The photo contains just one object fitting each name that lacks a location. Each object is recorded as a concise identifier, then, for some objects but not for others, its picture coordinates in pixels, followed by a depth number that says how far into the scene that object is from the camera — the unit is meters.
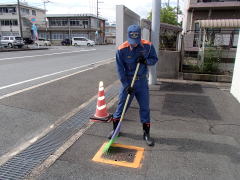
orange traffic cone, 4.20
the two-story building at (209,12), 13.29
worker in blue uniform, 3.08
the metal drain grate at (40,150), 2.59
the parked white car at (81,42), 38.42
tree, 29.27
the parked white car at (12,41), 28.22
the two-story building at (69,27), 52.91
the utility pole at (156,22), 6.50
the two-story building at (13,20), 51.84
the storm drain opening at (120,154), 2.91
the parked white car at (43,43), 38.16
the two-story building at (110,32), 64.44
